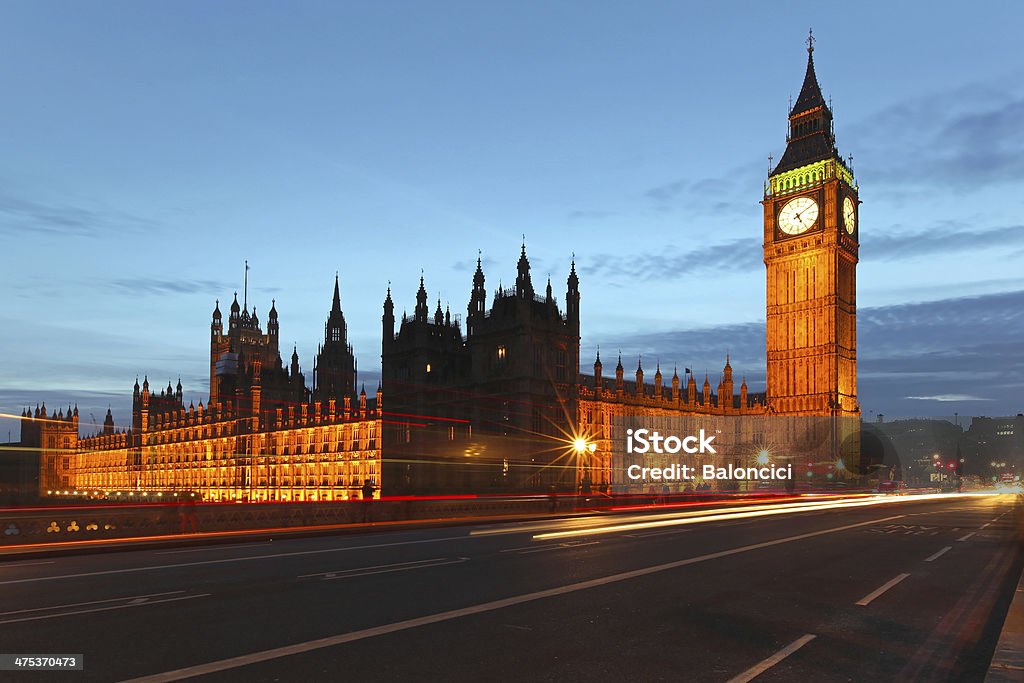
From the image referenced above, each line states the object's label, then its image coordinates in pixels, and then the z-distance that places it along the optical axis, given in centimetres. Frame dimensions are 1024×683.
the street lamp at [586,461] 7594
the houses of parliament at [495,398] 8062
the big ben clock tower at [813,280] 11219
